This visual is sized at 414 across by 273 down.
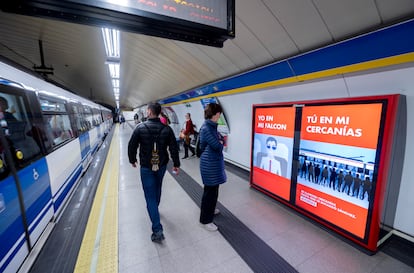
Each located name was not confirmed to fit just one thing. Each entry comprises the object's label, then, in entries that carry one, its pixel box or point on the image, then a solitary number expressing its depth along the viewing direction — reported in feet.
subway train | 5.44
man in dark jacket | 7.00
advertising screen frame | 6.23
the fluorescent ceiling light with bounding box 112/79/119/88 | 38.69
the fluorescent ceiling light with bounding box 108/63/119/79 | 26.35
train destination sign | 4.09
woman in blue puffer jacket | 7.54
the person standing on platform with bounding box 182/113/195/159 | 19.54
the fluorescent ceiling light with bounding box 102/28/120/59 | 14.89
